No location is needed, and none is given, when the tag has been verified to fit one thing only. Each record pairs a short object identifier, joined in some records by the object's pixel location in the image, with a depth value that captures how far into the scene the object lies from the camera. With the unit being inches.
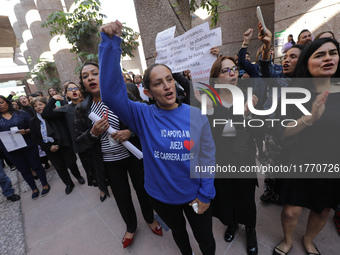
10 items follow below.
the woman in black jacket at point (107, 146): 66.3
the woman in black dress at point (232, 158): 59.9
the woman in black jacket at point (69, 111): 106.0
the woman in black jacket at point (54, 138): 117.8
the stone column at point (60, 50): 282.0
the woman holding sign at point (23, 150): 121.7
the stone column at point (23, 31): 446.8
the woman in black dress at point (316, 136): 48.3
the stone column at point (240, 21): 231.9
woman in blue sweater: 45.8
